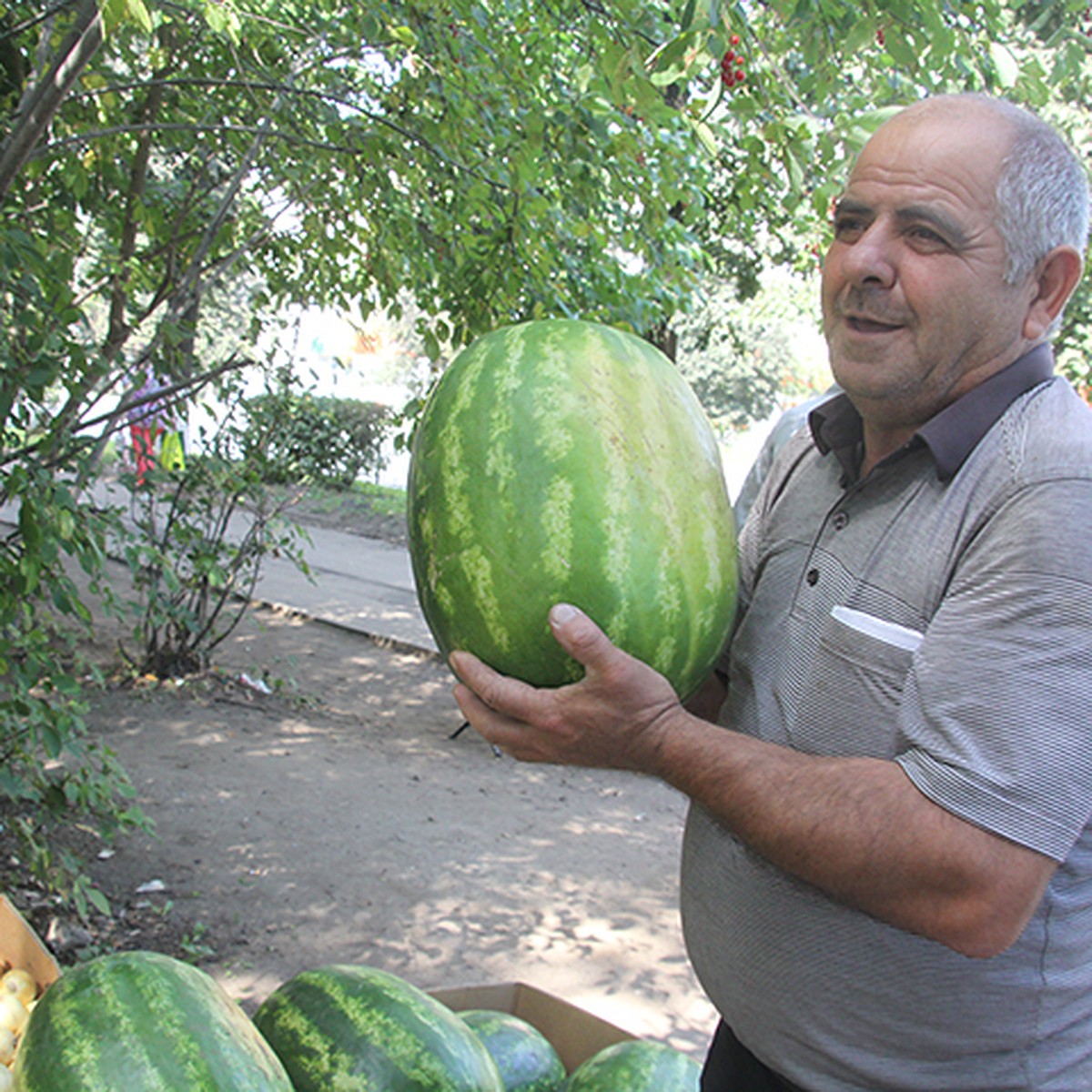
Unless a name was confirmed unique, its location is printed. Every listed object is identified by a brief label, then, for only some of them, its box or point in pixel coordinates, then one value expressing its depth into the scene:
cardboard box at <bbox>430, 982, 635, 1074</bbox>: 2.58
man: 1.17
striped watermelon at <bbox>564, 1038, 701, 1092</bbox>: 2.22
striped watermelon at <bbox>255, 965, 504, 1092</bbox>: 1.87
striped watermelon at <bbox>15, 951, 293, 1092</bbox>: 1.52
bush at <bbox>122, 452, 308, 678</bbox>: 5.95
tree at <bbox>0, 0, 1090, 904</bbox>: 2.63
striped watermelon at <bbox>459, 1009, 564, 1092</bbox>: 2.34
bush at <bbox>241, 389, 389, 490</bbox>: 15.95
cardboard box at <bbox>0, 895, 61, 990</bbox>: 2.23
